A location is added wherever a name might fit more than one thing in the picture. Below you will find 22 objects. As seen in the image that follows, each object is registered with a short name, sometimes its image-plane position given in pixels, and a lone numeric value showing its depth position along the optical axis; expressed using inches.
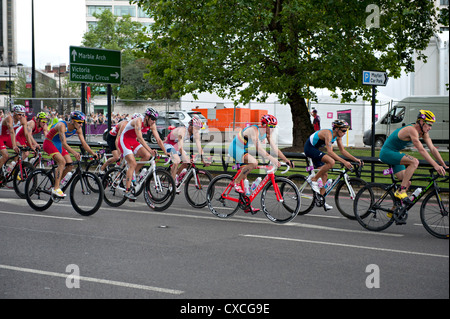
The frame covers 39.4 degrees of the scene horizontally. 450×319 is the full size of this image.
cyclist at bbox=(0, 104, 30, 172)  532.7
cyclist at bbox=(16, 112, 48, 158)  560.4
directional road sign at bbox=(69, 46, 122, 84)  764.0
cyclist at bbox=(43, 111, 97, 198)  429.7
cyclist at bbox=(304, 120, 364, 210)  412.2
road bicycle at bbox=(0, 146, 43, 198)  509.7
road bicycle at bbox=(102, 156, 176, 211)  442.3
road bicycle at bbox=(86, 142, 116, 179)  483.6
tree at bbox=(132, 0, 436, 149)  706.2
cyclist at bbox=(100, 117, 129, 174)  541.0
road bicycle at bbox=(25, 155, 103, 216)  420.8
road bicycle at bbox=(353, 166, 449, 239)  329.7
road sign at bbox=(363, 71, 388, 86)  558.3
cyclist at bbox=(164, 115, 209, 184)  483.5
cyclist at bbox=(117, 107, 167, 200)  451.8
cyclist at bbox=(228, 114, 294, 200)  395.5
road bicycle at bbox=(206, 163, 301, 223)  395.2
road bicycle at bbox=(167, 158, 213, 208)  464.1
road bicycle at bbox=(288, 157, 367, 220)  404.8
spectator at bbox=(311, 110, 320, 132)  980.3
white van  1046.8
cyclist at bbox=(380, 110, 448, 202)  338.6
